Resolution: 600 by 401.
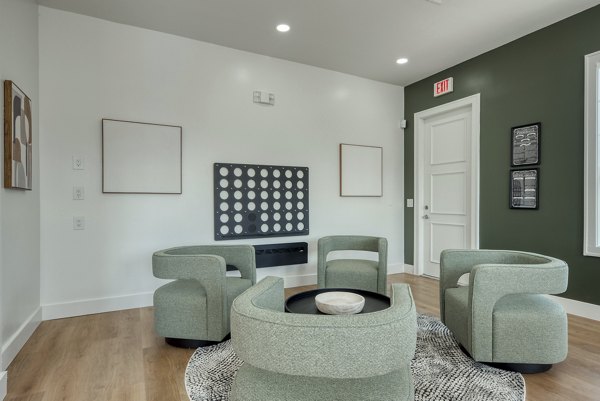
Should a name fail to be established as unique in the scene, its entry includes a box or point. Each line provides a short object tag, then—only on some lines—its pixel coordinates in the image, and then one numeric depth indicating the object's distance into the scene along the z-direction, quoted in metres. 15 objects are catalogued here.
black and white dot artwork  3.79
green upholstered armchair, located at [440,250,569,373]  1.98
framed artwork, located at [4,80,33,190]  2.22
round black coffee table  2.06
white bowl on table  1.89
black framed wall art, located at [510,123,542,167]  3.45
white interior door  4.16
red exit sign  4.36
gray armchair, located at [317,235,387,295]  3.27
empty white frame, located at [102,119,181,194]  3.28
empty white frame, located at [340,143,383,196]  4.57
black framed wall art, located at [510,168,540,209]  3.46
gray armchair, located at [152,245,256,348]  2.41
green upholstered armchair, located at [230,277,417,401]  1.02
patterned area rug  1.84
